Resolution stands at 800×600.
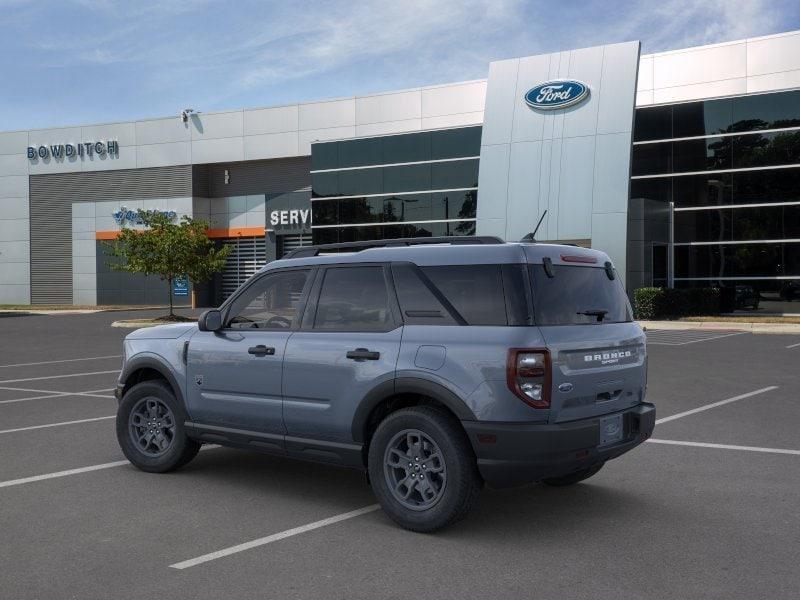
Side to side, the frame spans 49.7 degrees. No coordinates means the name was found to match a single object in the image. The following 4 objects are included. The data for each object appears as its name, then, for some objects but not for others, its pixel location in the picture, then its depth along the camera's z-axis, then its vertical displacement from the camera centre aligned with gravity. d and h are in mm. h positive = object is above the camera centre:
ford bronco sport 5086 -494
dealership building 29688 +5169
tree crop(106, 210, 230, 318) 33781 +1655
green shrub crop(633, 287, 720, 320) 28281 -361
